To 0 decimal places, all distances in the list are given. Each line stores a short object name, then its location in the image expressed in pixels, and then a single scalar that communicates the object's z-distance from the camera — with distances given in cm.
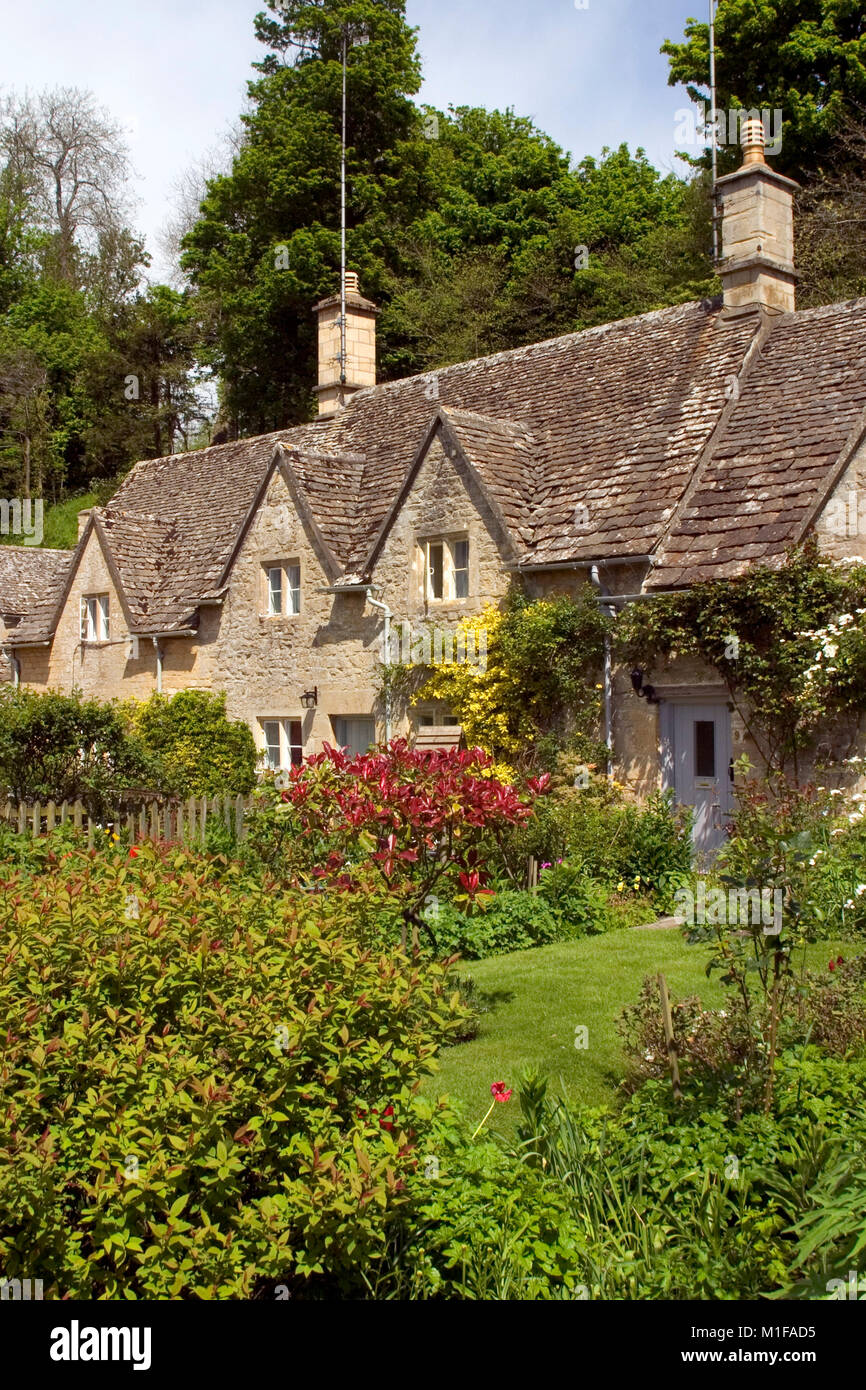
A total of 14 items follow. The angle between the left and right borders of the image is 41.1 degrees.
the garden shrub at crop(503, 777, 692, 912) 1313
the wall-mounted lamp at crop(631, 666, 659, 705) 1466
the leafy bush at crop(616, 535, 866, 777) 1273
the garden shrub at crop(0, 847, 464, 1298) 390
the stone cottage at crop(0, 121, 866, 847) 1459
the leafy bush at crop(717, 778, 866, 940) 591
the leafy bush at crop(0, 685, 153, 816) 1667
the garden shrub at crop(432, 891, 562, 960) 1118
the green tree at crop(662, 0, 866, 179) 2753
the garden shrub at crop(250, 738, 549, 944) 845
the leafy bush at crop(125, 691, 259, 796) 2011
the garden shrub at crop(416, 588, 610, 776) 1527
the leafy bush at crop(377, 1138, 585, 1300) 453
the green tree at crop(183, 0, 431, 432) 3631
